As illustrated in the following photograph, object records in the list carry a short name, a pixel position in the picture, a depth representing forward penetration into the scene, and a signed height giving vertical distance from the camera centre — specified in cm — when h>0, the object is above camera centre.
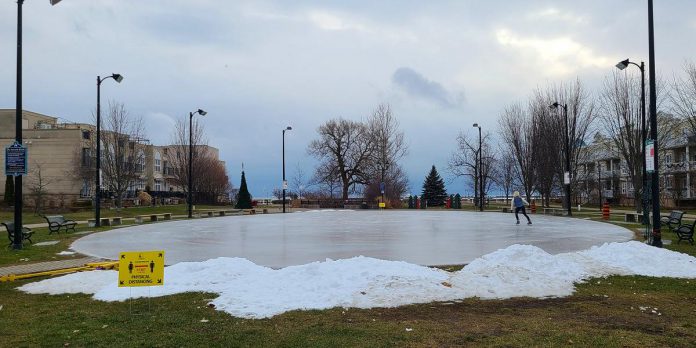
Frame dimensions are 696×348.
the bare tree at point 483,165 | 6391 +341
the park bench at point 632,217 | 2885 -148
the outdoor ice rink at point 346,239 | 1425 -169
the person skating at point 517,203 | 2730 -60
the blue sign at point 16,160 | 1562 +106
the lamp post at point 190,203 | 3808 -70
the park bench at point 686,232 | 1652 -133
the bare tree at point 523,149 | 5359 +453
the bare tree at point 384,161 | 6638 +411
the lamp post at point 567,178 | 3652 +89
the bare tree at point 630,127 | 3912 +493
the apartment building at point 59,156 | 5950 +494
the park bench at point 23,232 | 1697 -127
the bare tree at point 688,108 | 3331 +543
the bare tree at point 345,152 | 7065 +561
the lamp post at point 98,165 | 2617 +150
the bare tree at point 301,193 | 7719 +2
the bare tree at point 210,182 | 6973 +168
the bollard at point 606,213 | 3158 -133
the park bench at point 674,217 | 1942 -100
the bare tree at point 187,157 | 5984 +447
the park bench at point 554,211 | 3975 -157
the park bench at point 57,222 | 2222 -118
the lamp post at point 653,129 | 1486 +177
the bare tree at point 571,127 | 4928 +607
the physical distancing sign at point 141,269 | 739 -106
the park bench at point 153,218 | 3223 -165
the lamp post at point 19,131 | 1587 +196
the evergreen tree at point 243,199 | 5744 -60
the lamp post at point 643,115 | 1653 +282
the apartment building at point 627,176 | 5712 +186
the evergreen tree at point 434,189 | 6838 +42
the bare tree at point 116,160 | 4828 +326
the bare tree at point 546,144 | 4969 +456
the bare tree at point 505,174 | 6475 +219
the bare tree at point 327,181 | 7219 +165
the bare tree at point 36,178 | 6618 +221
